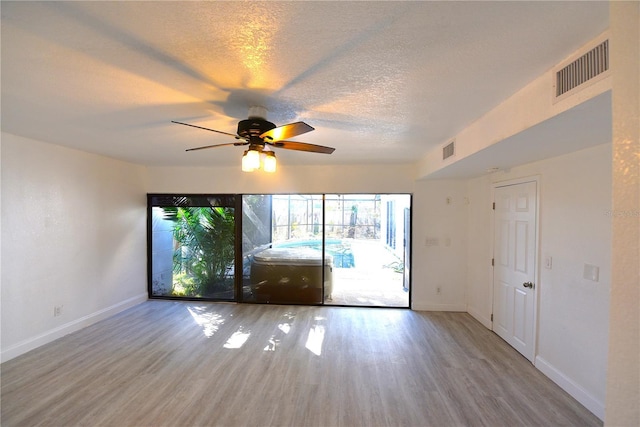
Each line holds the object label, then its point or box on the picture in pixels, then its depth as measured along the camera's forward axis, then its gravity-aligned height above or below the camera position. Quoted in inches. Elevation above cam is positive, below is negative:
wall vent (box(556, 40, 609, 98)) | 42.6 +26.6
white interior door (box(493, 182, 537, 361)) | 108.0 -24.1
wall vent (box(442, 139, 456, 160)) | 101.8 +26.3
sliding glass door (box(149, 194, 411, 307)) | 174.7 -26.2
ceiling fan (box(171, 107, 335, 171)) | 67.7 +21.5
